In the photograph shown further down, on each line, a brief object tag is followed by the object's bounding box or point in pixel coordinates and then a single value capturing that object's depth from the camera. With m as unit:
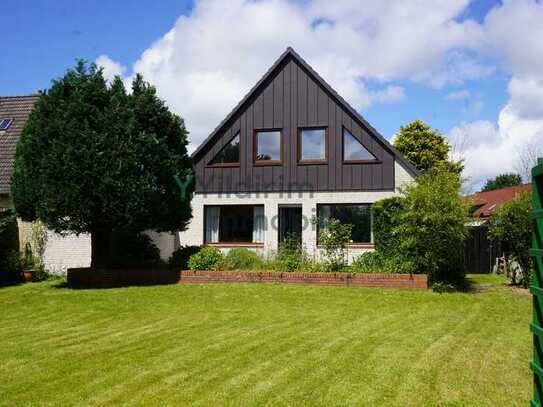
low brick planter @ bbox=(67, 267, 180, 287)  16.54
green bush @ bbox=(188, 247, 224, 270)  16.75
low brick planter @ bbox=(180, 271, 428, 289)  14.88
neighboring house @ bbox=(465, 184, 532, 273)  21.80
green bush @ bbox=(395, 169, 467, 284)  14.46
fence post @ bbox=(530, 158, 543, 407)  3.24
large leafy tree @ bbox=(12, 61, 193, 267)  15.09
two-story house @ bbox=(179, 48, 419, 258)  20.41
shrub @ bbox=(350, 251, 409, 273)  15.59
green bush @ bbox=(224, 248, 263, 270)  17.38
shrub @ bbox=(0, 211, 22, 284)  18.91
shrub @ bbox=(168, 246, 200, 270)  17.42
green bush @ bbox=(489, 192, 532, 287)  15.09
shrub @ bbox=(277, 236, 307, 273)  16.58
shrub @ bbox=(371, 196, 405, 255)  16.23
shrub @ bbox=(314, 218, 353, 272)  16.42
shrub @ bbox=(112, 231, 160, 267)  19.39
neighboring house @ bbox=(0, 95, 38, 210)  20.45
